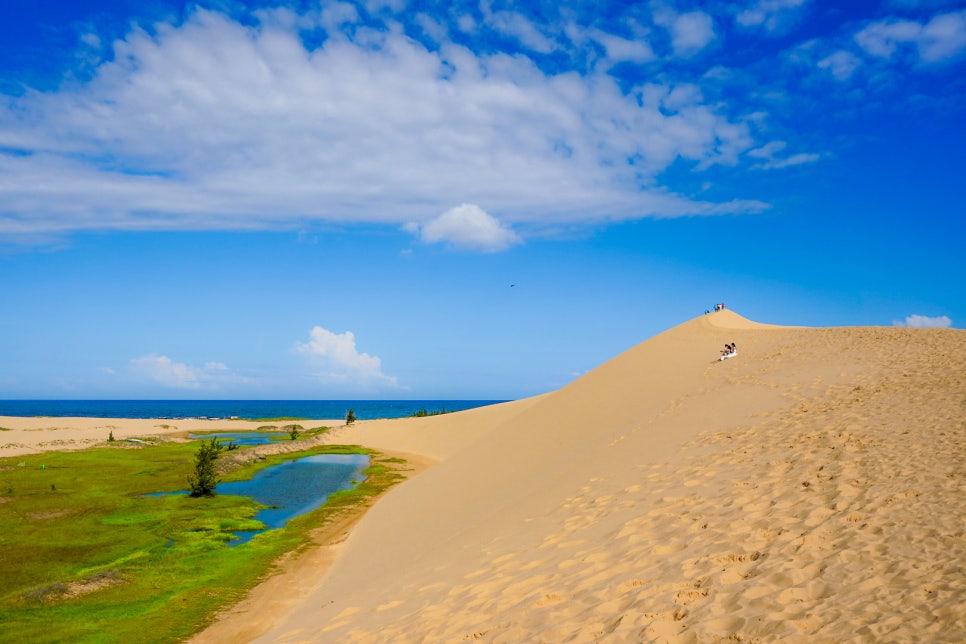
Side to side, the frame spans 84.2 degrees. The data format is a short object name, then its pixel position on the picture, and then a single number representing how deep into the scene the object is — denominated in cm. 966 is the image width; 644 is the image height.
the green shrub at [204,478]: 2838
